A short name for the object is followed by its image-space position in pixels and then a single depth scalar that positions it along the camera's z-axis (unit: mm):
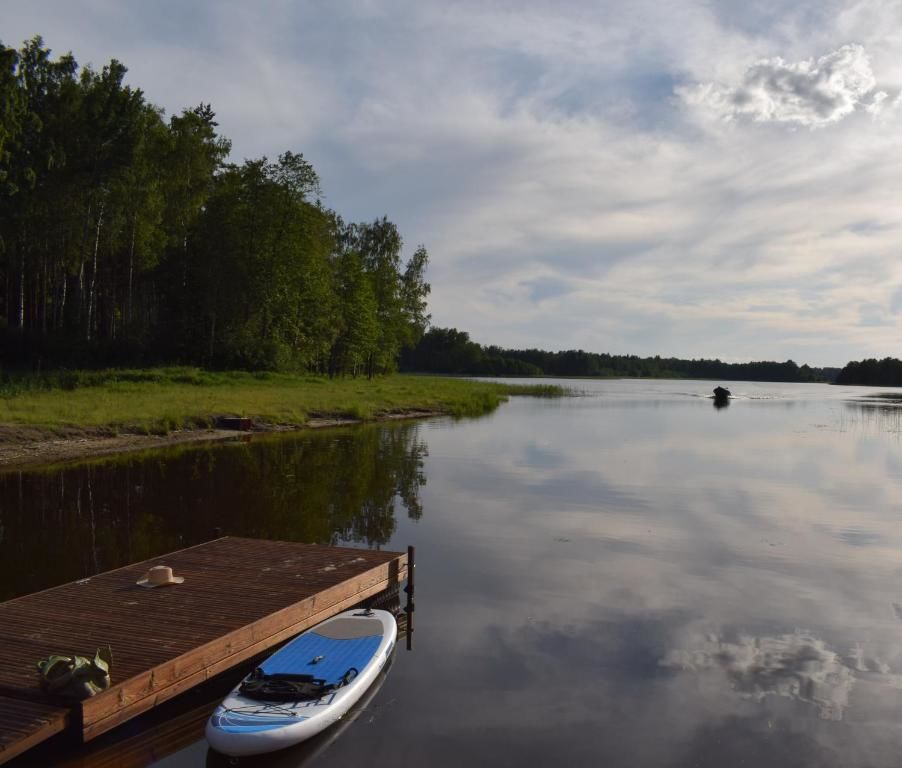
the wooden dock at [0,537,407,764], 7203
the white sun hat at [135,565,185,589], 10648
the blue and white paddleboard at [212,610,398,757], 7199
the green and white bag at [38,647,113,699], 7062
